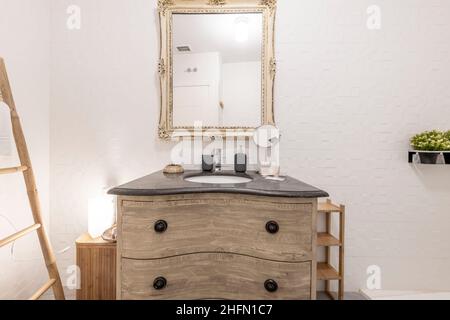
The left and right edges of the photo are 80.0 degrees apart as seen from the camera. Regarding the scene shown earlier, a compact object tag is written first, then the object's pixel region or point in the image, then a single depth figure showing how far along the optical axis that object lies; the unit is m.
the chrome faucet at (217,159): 1.81
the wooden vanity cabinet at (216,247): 1.17
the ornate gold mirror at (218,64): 1.83
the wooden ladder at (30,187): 1.36
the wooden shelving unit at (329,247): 1.68
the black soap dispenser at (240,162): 1.75
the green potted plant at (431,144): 1.74
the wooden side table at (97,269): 1.55
